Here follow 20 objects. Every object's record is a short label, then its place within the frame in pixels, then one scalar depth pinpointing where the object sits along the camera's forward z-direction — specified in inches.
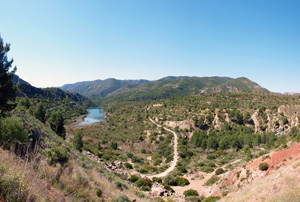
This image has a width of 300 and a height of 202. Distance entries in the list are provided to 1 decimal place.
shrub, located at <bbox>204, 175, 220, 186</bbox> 662.5
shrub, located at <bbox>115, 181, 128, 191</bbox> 394.6
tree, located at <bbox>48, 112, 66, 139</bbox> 1330.2
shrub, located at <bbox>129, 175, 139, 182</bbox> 712.5
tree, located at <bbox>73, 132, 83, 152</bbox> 959.5
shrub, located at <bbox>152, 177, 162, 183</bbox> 749.6
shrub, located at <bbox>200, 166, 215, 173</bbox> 862.4
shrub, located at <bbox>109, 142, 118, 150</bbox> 1489.7
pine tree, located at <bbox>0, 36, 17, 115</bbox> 472.1
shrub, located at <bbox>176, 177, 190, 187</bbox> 733.3
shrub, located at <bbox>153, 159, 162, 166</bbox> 1110.1
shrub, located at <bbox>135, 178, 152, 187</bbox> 664.5
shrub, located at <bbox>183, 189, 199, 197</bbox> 604.0
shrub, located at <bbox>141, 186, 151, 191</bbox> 615.5
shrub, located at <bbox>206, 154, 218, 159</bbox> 1148.0
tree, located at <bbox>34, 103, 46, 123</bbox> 1475.1
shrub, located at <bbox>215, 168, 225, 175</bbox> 759.7
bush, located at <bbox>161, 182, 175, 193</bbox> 647.3
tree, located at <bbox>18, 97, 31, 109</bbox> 1668.1
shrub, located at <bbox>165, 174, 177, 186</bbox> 748.0
